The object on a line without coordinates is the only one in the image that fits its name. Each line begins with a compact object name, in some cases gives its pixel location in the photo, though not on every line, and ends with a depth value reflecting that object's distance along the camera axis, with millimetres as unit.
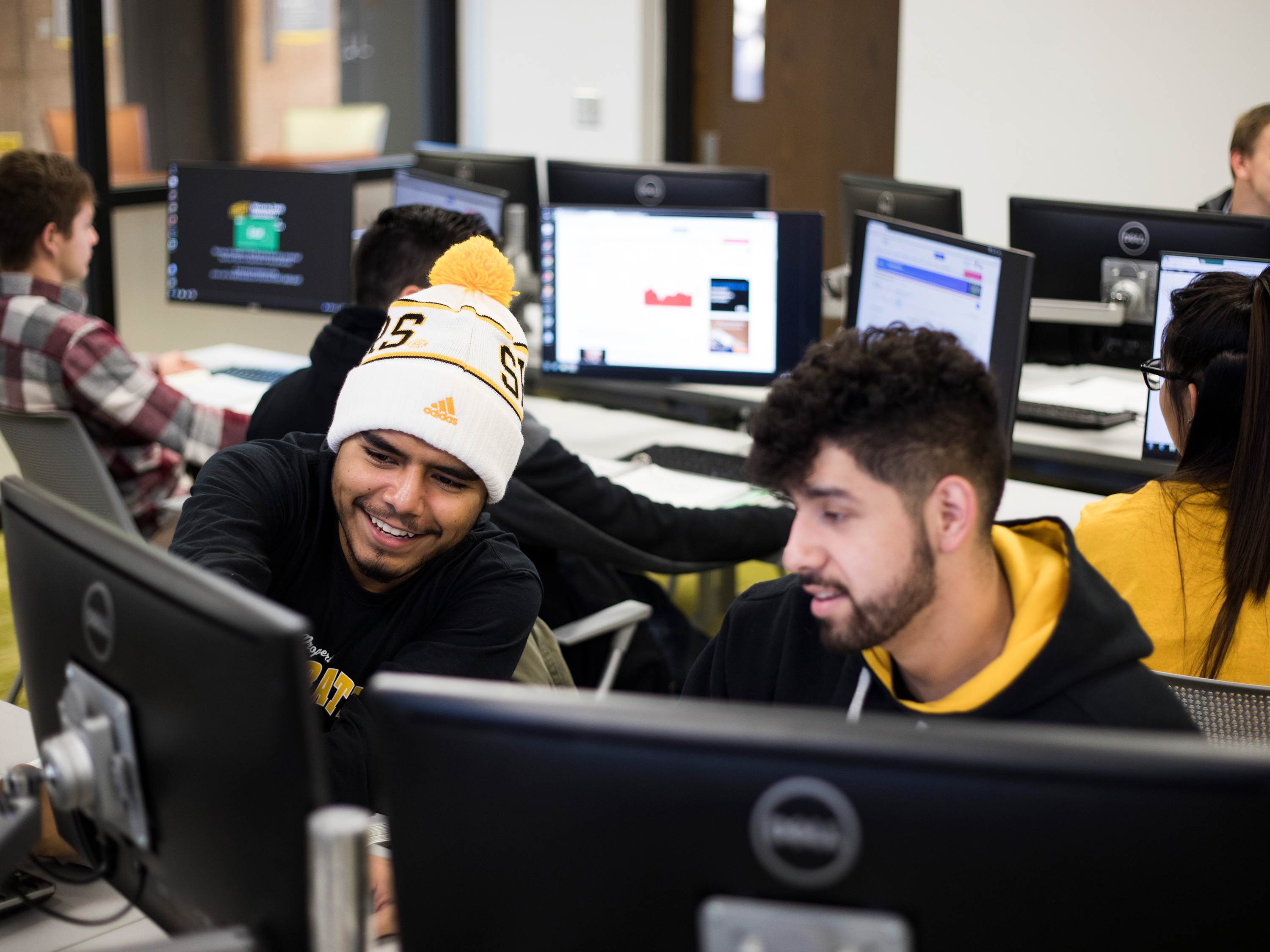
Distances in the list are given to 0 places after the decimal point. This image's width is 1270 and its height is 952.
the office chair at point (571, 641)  1688
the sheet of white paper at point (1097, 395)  3150
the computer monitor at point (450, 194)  3295
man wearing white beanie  1543
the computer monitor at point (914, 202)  3467
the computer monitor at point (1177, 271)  2297
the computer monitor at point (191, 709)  833
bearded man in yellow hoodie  1144
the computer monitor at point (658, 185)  3545
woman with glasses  1514
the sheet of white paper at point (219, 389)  3357
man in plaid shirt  2760
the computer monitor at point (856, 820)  666
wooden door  5371
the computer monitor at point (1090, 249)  2842
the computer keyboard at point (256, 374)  3629
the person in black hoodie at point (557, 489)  2193
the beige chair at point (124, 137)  4371
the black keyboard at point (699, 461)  2824
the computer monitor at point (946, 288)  2393
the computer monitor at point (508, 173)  4023
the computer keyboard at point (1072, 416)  2971
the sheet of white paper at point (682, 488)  2629
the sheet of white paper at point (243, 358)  3811
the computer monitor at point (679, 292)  2820
